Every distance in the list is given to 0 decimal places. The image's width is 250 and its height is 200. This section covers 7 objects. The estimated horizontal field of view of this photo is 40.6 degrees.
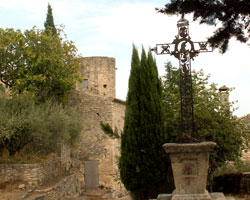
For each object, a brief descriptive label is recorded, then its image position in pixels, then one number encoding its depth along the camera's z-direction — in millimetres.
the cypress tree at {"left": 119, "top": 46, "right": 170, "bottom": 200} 10523
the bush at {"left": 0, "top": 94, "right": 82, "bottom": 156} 15703
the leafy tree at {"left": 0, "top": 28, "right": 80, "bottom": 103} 19469
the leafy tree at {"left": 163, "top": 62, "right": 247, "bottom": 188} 10594
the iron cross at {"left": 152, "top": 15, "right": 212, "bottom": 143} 7607
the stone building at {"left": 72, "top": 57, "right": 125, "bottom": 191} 21656
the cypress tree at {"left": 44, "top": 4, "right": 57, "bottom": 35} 25062
